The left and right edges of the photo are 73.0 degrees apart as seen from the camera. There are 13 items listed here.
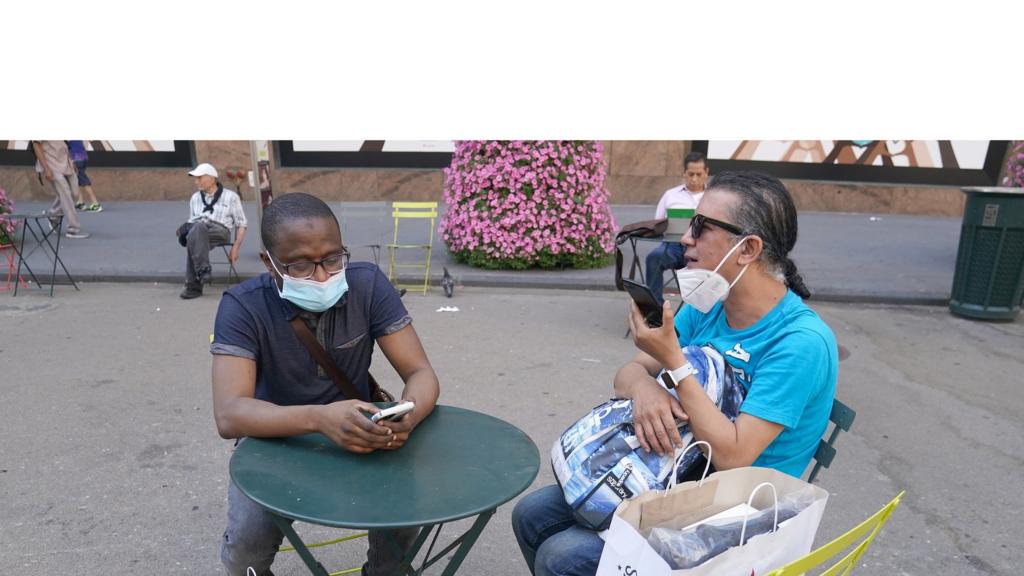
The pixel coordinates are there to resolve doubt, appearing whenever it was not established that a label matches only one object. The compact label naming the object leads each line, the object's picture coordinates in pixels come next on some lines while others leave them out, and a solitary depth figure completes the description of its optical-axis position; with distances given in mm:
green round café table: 1688
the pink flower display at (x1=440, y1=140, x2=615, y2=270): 7875
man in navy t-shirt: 1990
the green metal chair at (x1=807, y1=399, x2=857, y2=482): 2123
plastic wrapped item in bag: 1464
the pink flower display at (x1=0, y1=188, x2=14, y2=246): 8648
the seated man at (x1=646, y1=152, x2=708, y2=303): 6582
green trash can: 6410
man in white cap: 7223
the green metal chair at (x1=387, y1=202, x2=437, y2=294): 7605
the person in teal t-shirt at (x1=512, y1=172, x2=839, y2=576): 1780
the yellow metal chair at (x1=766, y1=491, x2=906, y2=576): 1379
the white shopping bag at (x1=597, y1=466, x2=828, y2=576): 1398
